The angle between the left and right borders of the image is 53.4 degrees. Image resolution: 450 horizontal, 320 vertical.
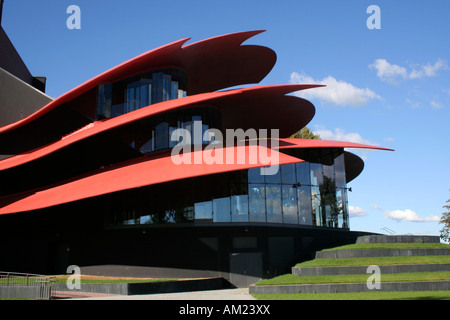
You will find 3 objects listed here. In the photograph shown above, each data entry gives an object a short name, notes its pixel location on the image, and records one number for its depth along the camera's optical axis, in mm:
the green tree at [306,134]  53156
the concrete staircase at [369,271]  18312
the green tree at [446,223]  47344
